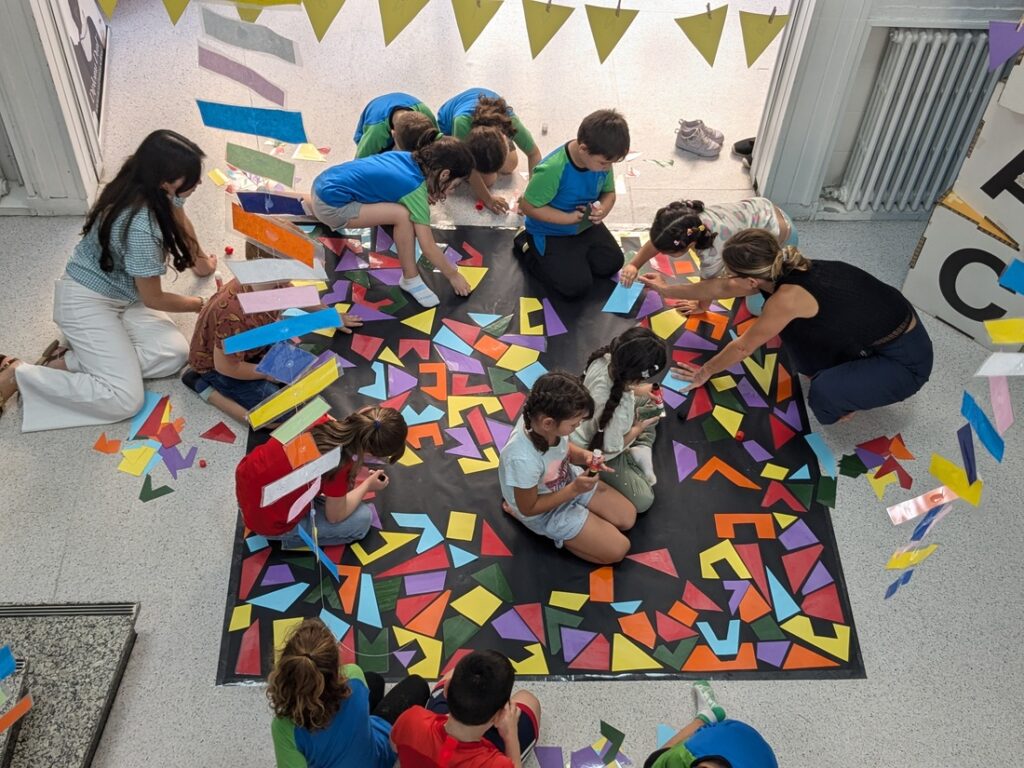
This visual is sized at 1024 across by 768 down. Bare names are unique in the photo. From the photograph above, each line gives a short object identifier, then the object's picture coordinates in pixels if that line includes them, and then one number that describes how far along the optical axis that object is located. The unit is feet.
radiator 11.89
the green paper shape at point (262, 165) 9.39
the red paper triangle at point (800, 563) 9.41
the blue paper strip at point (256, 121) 9.41
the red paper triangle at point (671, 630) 8.86
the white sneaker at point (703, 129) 14.42
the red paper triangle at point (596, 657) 8.59
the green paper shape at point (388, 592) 8.88
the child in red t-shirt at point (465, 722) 6.50
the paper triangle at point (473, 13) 10.89
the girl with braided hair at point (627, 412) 8.87
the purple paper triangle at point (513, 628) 8.73
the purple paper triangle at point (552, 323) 11.62
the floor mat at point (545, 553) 8.70
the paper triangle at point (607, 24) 10.87
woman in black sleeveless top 9.91
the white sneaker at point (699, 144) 14.28
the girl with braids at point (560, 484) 8.15
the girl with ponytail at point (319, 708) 6.24
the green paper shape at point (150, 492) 9.63
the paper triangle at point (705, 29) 10.72
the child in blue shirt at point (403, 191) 11.25
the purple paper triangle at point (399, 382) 10.82
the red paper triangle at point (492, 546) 9.34
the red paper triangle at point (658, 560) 9.37
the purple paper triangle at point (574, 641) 8.65
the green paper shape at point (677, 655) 8.66
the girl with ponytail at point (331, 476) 8.20
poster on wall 12.19
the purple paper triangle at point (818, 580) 9.33
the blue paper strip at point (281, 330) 8.01
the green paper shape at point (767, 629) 8.93
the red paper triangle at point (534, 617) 8.78
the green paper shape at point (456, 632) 8.61
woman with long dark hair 9.45
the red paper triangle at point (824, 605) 9.12
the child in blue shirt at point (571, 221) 11.57
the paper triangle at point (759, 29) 10.87
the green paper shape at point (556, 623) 8.71
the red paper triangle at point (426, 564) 9.15
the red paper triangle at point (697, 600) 9.11
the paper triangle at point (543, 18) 10.91
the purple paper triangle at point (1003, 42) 10.60
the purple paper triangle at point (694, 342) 11.65
